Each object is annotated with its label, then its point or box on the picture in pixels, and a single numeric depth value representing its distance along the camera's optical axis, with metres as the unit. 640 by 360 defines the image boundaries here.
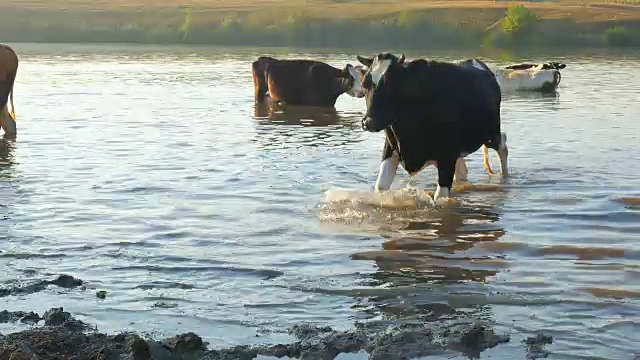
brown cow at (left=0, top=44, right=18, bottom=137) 16.75
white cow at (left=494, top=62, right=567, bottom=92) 26.23
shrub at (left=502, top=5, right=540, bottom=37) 63.00
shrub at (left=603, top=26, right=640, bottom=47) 59.69
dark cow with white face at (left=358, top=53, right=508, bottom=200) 10.09
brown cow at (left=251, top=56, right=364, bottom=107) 23.22
